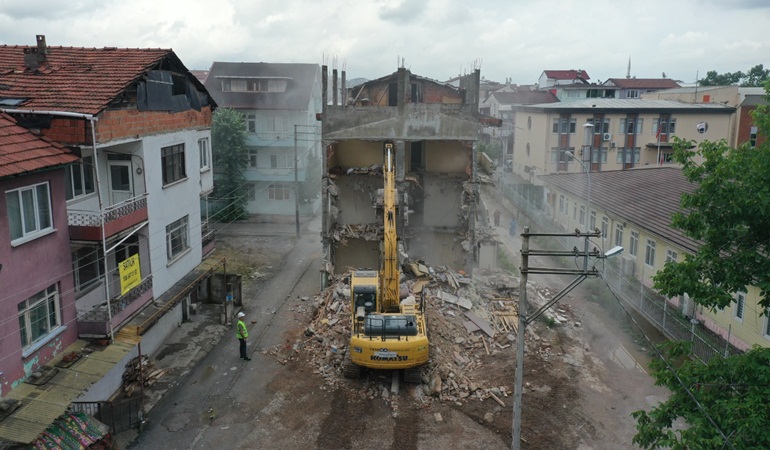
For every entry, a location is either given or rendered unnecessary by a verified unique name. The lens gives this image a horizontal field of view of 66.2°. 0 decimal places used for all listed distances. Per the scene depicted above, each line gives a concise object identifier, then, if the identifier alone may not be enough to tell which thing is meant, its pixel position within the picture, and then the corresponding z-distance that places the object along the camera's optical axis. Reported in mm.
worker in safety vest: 20172
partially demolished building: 27859
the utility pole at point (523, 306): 11180
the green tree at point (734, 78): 77812
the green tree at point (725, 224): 9445
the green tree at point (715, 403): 8703
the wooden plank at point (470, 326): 21828
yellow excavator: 17234
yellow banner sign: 16734
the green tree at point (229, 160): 39438
